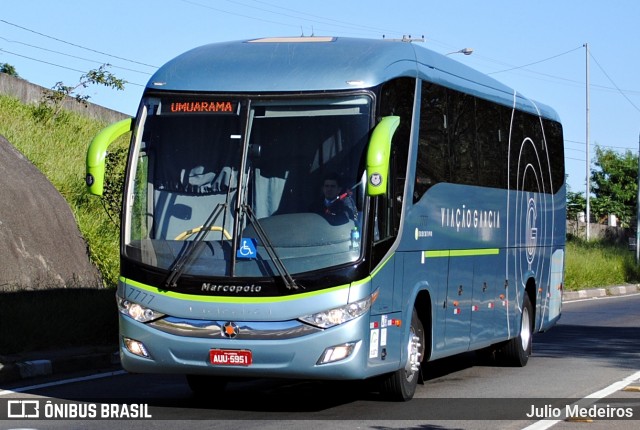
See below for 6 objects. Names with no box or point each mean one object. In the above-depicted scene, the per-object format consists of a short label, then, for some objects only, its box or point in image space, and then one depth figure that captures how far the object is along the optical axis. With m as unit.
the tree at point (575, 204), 64.88
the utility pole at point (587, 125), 55.50
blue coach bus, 9.81
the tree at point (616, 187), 71.00
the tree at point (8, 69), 49.94
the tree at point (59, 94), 28.75
